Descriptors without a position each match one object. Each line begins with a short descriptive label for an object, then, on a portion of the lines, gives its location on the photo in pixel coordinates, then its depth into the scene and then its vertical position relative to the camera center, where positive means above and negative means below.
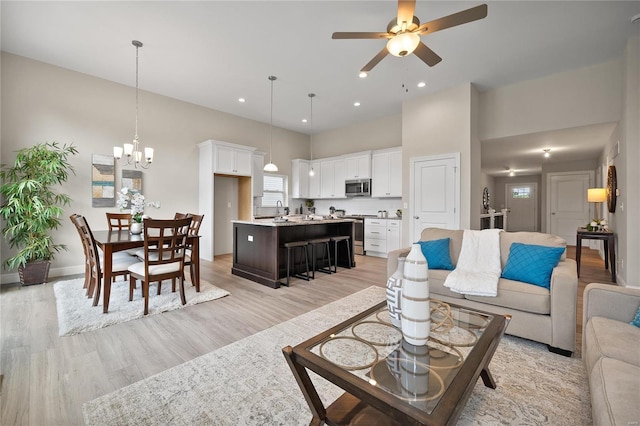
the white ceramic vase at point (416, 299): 1.33 -0.42
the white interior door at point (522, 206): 11.44 +0.36
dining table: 2.81 -0.35
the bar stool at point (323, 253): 4.44 -0.70
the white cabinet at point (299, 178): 7.85 +1.03
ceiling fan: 2.28 +1.67
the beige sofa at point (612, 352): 1.00 -0.67
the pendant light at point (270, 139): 7.20 +2.01
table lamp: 5.05 +0.37
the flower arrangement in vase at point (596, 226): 4.66 -0.20
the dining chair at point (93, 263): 2.90 -0.59
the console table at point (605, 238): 4.22 -0.38
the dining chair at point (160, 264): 2.80 -0.56
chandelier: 3.71 +0.92
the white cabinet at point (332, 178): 7.40 +1.00
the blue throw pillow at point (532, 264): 2.34 -0.44
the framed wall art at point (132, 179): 4.94 +0.62
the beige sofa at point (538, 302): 2.07 -0.75
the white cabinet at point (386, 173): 6.30 +0.97
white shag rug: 2.62 -1.03
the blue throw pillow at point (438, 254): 2.94 -0.43
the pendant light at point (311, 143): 8.40 +2.20
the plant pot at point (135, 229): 3.51 -0.21
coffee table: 1.01 -0.68
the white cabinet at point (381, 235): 6.08 -0.50
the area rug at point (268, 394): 1.50 -1.11
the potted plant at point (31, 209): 3.69 +0.05
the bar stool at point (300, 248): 4.00 -0.58
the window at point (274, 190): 7.50 +0.67
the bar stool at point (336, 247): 4.79 -0.61
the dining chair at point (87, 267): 3.04 -0.67
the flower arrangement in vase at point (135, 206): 3.52 +0.09
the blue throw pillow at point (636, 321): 1.59 -0.62
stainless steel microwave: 6.83 +0.67
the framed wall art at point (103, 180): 4.64 +0.56
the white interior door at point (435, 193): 4.91 +0.40
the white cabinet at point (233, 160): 5.73 +1.18
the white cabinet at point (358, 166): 6.81 +1.23
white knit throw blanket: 2.44 -0.53
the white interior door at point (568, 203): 7.96 +0.35
